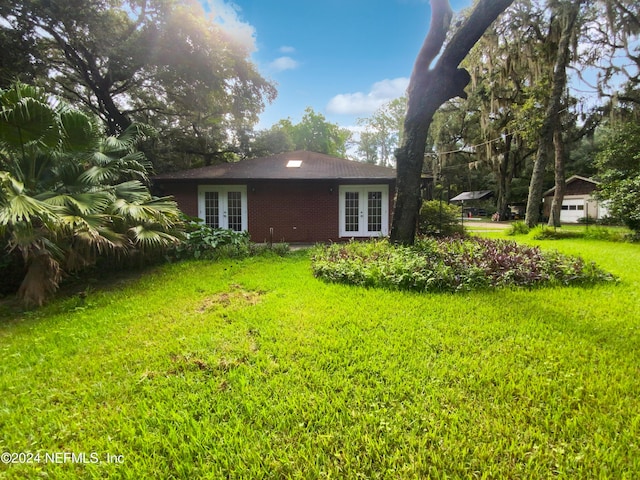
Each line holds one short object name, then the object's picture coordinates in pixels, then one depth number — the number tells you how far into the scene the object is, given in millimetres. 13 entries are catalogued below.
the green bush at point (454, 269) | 4715
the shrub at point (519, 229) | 12617
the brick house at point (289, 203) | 10648
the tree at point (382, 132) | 36156
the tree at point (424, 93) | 6406
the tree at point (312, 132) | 31250
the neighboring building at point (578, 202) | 20281
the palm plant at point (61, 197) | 4086
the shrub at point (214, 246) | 7539
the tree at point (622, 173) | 9836
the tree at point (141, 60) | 10977
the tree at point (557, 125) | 11996
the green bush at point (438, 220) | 10703
